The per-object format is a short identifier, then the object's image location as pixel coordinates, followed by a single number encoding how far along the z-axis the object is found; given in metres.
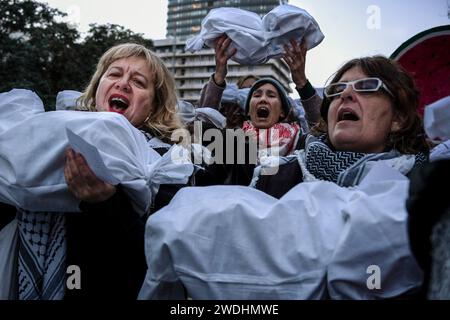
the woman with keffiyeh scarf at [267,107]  2.28
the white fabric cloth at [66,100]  2.01
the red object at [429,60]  2.20
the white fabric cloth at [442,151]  1.22
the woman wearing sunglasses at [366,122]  1.62
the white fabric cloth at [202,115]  2.69
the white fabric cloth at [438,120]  1.13
